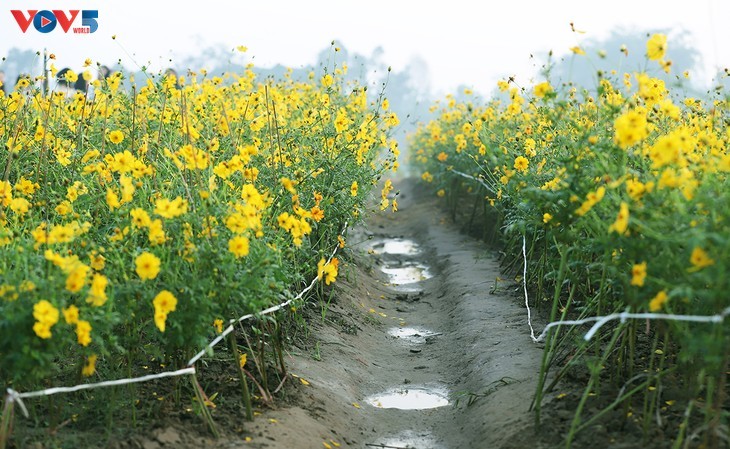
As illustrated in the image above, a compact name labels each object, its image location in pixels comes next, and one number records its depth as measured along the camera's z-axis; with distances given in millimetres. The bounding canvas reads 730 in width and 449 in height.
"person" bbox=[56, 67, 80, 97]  7705
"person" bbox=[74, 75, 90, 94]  13381
